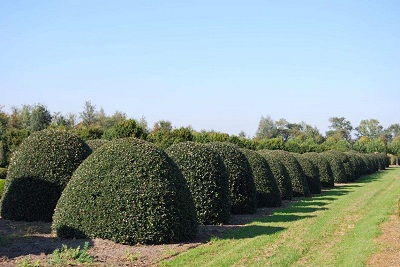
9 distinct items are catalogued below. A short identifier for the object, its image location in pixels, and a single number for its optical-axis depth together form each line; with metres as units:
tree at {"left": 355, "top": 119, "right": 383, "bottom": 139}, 125.81
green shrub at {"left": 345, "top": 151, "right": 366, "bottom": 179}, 37.47
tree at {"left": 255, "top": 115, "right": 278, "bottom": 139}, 93.26
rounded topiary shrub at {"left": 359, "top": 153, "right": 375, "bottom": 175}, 45.85
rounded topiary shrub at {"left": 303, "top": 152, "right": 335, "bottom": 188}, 28.00
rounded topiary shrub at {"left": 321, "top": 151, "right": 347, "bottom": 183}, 32.81
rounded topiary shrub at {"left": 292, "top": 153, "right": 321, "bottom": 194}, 23.75
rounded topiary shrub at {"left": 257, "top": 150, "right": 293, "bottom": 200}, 19.39
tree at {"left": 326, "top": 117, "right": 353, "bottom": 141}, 123.94
